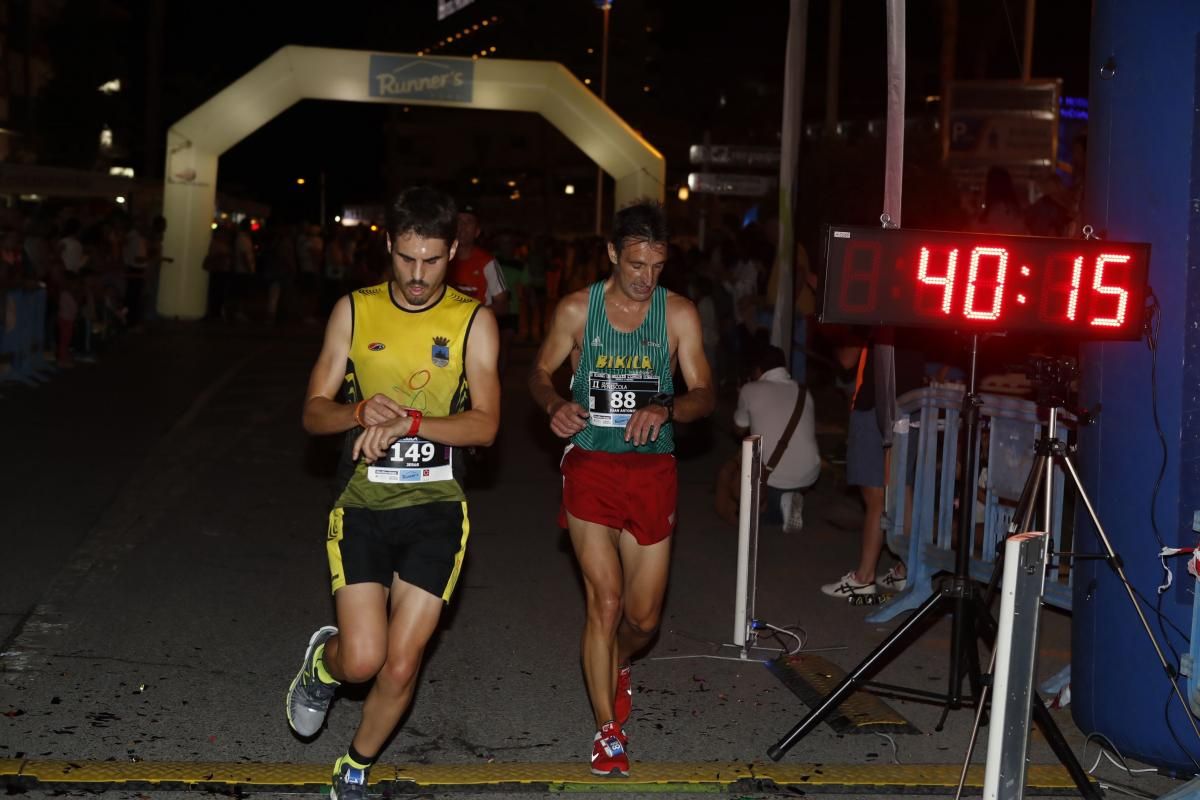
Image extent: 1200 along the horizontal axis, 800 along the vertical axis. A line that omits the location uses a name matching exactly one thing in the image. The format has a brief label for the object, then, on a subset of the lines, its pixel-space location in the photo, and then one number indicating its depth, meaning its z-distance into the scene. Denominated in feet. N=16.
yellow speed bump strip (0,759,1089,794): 17.04
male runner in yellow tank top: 16.35
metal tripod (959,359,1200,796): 17.13
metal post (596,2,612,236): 145.55
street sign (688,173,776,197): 64.23
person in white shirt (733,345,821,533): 32.94
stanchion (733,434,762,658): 22.85
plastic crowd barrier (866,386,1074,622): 23.06
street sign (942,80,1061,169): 80.59
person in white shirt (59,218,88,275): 65.72
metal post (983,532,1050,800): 13.55
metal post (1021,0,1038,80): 70.79
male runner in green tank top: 18.61
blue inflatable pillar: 17.88
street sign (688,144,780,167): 58.95
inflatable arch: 87.15
